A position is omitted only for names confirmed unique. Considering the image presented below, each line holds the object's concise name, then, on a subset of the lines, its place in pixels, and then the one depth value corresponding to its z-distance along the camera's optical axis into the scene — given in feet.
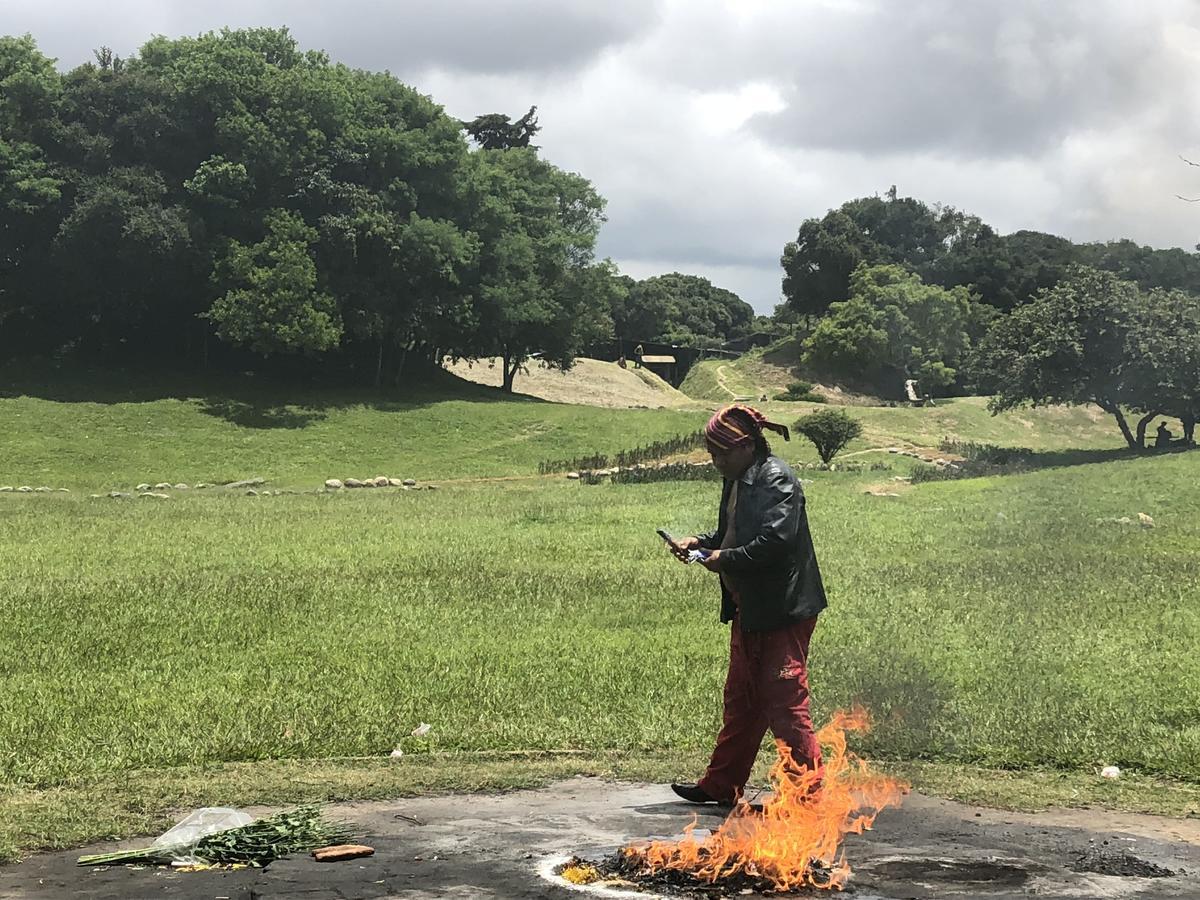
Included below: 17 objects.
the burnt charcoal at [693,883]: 17.10
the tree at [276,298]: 144.77
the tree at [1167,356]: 121.60
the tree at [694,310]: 322.34
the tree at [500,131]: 236.63
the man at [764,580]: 20.25
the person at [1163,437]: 132.64
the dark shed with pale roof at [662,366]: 285.64
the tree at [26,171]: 147.64
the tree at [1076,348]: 125.59
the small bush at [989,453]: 127.44
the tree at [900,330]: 222.69
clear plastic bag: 18.93
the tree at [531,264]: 175.01
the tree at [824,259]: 261.03
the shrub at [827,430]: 119.03
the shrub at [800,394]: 208.68
